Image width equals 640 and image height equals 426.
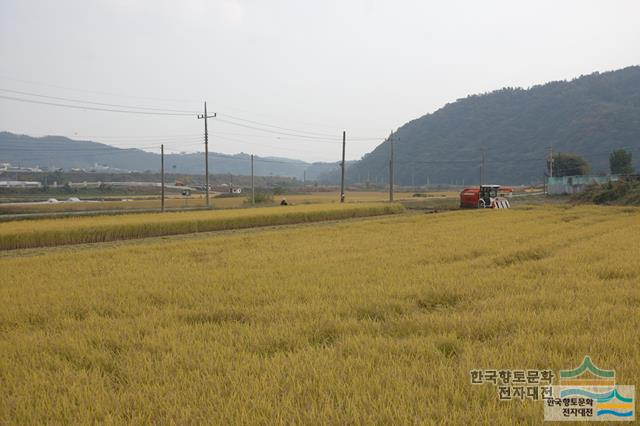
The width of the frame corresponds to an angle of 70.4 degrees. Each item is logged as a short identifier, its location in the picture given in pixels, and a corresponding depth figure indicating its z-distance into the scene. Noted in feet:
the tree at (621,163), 242.99
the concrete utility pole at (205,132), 141.30
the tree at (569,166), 270.05
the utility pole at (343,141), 162.82
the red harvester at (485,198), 124.57
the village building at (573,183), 185.46
